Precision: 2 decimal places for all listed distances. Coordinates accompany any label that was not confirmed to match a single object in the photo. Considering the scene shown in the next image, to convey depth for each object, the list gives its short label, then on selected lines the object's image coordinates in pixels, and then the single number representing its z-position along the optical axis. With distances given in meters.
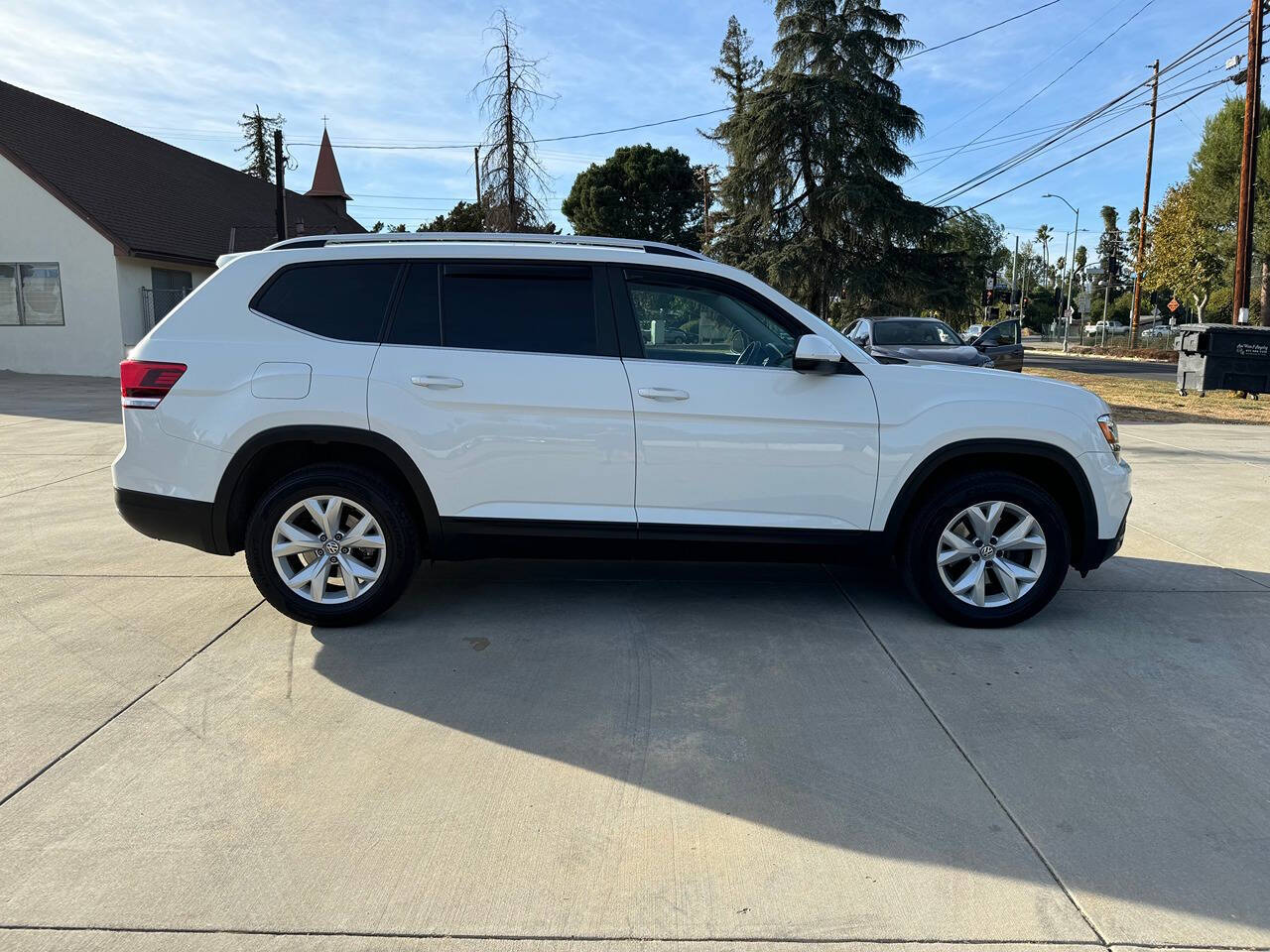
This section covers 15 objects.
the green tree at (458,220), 43.94
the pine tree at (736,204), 34.03
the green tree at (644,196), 55.41
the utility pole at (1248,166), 20.72
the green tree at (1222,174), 35.59
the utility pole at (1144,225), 43.00
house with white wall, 22.41
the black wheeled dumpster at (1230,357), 16.42
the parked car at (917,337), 15.26
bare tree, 26.11
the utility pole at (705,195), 47.88
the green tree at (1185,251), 38.41
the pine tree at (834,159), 32.34
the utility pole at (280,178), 28.34
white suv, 4.45
